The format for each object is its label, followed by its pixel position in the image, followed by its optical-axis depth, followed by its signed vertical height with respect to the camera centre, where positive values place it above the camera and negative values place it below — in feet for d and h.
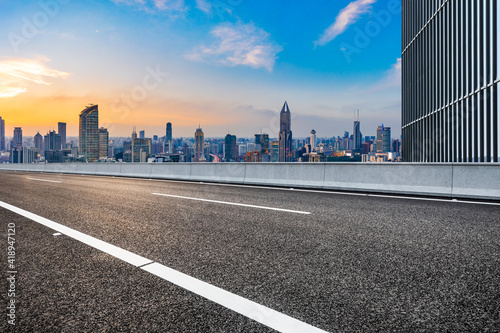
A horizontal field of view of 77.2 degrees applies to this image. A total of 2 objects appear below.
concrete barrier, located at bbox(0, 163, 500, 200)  26.96 -1.69
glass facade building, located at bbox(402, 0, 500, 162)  51.83 +16.89
